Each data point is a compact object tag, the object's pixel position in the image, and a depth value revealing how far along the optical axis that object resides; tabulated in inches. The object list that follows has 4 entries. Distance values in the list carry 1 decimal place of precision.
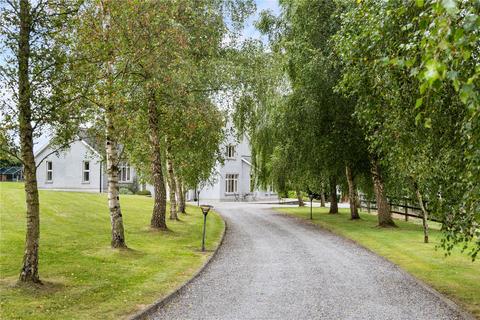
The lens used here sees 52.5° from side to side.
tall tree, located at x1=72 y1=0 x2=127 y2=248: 400.8
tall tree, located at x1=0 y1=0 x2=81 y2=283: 360.2
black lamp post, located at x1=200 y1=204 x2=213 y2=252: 631.8
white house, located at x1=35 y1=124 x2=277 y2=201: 1769.2
